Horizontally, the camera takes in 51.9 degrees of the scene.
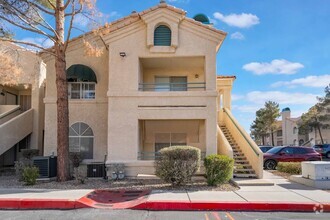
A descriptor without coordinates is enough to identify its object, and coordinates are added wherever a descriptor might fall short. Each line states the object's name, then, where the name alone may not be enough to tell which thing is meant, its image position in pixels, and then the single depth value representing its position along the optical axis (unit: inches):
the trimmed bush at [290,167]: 674.2
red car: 854.3
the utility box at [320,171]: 514.3
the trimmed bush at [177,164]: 488.7
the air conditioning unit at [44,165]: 571.2
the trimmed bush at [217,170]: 507.8
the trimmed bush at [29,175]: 516.4
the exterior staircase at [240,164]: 603.8
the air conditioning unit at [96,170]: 610.5
